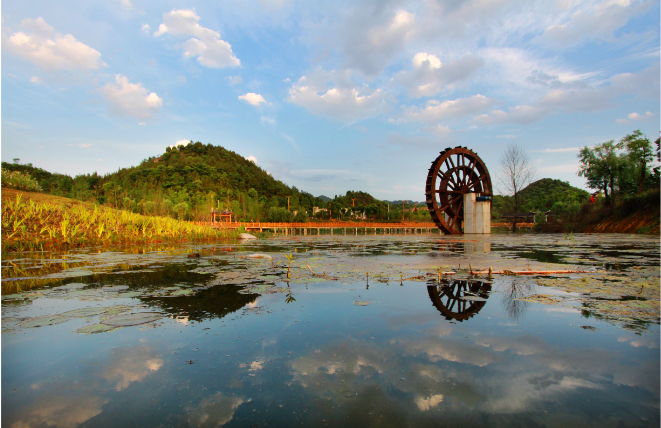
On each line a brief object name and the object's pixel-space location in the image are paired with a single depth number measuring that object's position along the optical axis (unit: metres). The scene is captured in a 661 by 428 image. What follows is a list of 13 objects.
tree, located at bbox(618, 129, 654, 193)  22.48
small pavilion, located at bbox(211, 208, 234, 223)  40.31
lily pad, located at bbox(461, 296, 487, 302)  2.86
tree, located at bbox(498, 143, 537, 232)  25.74
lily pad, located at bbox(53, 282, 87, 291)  3.39
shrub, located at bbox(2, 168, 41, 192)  11.56
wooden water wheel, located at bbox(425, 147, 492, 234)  21.22
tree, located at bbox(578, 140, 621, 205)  23.88
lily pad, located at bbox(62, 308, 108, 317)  2.46
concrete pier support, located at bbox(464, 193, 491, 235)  21.25
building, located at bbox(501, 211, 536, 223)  27.33
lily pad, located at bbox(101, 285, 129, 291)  3.37
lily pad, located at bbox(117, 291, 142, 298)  3.11
